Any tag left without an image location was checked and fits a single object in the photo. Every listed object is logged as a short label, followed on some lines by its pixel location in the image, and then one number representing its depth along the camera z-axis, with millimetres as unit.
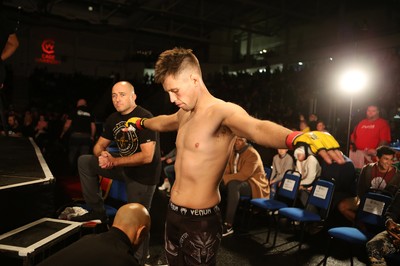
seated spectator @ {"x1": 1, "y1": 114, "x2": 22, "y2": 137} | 7887
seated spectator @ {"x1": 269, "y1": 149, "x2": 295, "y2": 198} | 5281
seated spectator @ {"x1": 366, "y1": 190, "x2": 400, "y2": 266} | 2895
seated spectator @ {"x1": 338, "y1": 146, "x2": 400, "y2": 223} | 3949
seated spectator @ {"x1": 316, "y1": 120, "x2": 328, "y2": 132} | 6519
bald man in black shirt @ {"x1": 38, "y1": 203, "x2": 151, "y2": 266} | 1416
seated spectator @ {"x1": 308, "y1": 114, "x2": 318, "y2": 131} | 7462
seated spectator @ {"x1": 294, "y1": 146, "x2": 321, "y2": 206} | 4773
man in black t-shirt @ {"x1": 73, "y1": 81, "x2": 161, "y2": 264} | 2918
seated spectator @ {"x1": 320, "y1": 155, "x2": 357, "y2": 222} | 4754
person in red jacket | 5672
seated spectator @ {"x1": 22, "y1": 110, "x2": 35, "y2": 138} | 9035
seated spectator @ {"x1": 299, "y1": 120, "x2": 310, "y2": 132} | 6943
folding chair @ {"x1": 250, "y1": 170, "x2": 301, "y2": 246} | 4355
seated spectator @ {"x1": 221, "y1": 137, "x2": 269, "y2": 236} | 4859
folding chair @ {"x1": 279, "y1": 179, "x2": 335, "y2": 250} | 3896
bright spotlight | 6000
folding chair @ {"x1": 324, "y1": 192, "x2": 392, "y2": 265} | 3270
